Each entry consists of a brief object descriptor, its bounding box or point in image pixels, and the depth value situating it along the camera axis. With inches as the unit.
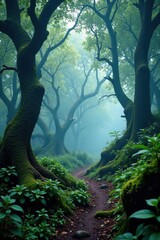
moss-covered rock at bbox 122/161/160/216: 140.8
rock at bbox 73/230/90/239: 183.6
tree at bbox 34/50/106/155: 989.4
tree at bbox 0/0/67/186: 276.3
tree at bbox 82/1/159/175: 469.7
